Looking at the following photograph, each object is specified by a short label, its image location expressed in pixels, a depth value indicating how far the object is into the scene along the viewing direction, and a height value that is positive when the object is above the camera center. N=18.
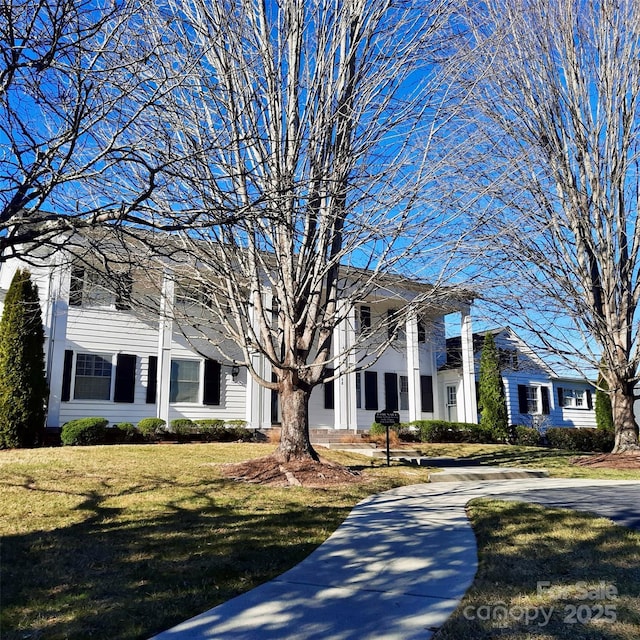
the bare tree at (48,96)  4.86 +2.94
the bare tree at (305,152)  9.12 +4.32
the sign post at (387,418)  12.95 -0.09
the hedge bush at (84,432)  14.19 -0.43
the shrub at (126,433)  15.58 -0.50
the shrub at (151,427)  16.06 -0.36
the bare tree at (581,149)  14.70 +6.78
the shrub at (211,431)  17.16 -0.50
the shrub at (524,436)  23.59 -0.90
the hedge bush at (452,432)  20.47 -0.65
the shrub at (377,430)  19.33 -0.54
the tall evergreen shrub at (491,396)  22.77 +0.72
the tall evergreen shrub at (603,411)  24.92 +0.13
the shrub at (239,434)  17.50 -0.60
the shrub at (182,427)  16.70 -0.37
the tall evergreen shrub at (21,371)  13.55 +1.06
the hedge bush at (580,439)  23.34 -1.00
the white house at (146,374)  16.52 +1.27
